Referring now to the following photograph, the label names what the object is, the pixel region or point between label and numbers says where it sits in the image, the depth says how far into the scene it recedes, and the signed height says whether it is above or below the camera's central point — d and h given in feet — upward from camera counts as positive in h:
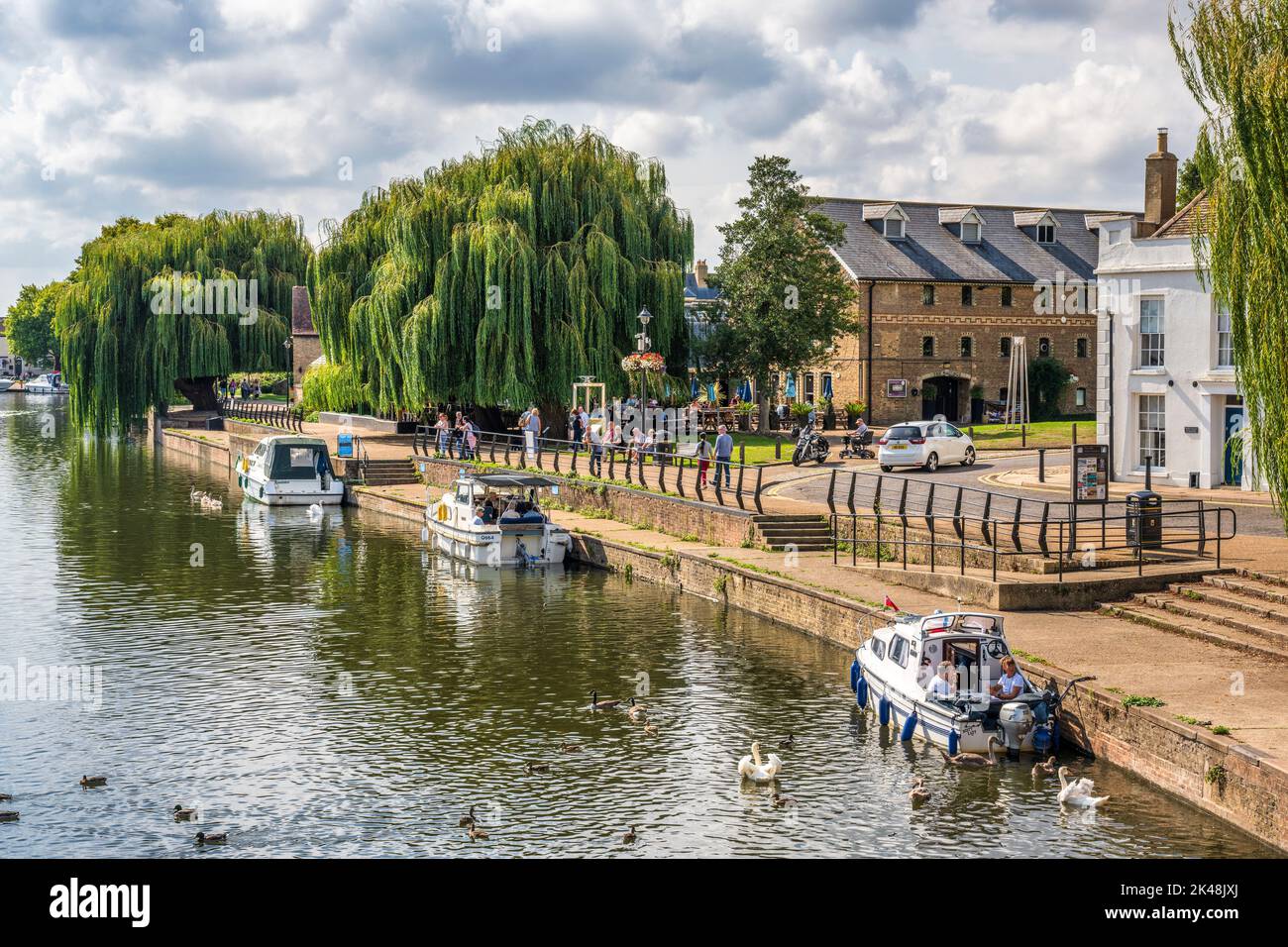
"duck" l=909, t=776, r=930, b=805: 55.62 -14.35
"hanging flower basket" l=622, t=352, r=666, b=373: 140.15 +5.81
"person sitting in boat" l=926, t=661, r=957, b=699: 61.98 -11.37
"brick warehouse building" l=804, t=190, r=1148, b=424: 202.69 +16.39
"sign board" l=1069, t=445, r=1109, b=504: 95.30 -3.50
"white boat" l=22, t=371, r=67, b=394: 489.67 +14.19
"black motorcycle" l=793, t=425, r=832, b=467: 144.77 -2.65
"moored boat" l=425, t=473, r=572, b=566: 115.55 -8.25
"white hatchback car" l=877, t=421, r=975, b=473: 137.18 -2.46
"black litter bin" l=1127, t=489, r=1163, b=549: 83.15 -5.92
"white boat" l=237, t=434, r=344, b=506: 159.53 -5.50
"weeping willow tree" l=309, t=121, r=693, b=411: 156.56 +16.02
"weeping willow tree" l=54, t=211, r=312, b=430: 224.53 +17.90
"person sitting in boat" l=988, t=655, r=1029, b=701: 60.39 -11.05
